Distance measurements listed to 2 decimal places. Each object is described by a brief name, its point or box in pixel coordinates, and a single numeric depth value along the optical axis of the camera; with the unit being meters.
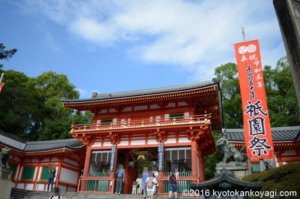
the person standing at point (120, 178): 15.83
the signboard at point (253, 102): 11.73
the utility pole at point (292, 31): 3.69
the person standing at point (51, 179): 18.66
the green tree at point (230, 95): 34.06
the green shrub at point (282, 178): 6.96
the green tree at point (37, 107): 33.28
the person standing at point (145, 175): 14.04
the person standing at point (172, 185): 12.53
